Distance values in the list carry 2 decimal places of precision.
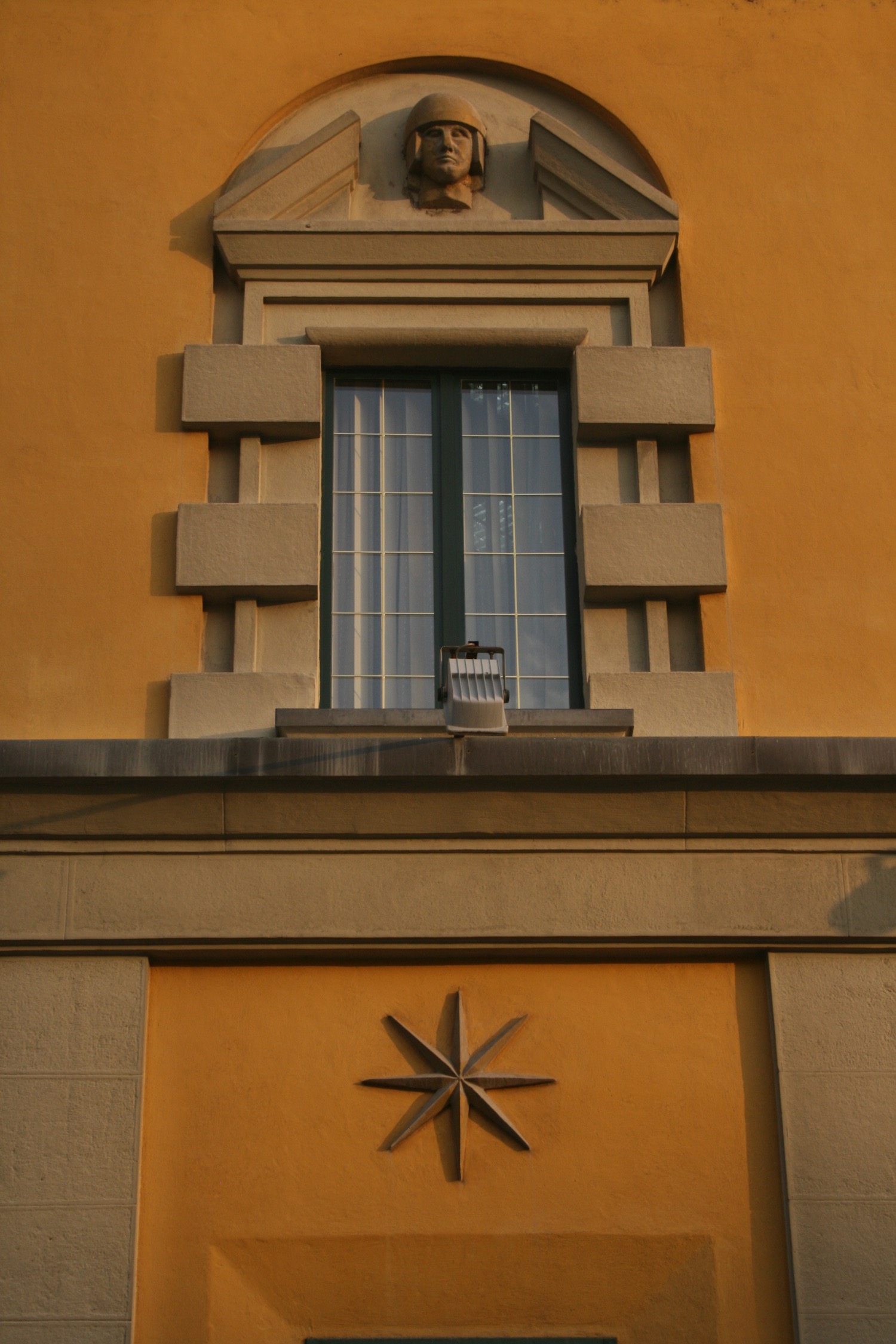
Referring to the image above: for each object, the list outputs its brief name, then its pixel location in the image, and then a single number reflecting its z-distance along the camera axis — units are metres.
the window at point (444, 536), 10.09
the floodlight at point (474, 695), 8.53
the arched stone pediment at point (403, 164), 10.68
